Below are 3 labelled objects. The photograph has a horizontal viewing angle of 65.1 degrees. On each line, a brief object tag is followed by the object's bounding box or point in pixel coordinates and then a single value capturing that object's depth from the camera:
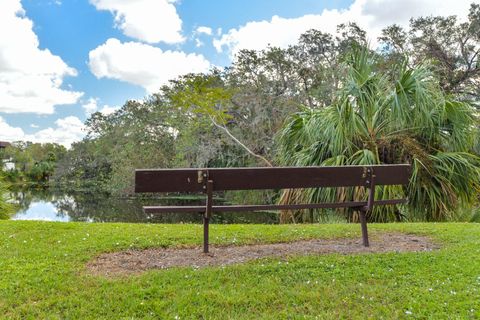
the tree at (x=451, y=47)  16.38
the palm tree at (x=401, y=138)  7.05
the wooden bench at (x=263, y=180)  3.46
